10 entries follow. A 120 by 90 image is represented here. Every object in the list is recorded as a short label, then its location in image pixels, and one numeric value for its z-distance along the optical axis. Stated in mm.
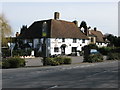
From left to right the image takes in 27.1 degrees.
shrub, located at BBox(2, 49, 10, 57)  50375
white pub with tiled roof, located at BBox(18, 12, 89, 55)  59781
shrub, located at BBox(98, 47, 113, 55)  59362
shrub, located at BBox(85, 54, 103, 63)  36125
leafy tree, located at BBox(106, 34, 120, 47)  78812
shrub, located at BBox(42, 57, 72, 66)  29078
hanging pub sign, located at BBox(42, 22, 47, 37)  29025
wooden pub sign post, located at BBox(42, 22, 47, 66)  29052
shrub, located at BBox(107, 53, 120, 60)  43209
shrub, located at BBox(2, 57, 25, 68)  25766
